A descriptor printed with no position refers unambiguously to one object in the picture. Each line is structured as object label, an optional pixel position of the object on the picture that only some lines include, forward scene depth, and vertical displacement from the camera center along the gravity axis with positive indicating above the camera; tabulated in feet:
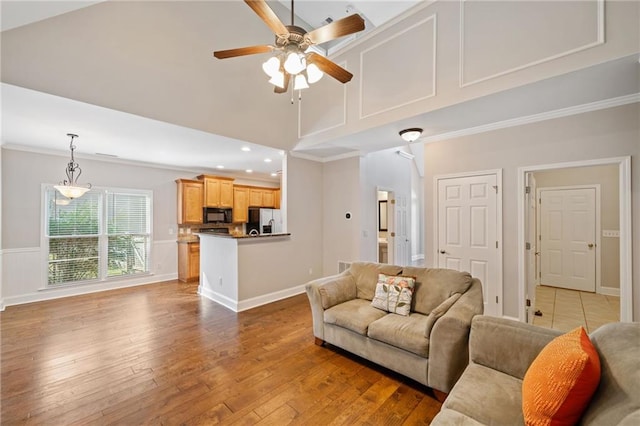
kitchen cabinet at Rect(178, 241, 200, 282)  19.04 -3.56
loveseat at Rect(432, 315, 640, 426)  3.21 -2.64
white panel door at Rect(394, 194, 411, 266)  20.49 -1.61
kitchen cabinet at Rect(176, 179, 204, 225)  20.02 +0.84
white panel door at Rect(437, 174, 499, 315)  11.63 -0.76
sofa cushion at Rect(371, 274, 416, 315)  8.51 -2.74
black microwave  21.30 -0.20
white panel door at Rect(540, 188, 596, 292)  15.75 -1.63
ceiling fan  6.38 +4.52
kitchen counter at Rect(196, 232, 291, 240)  13.14 -1.23
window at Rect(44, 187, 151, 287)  15.55 -1.42
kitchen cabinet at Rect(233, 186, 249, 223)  22.85 +0.76
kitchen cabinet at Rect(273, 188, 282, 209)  26.32 +1.48
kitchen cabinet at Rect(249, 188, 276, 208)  24.12 +1.45
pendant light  12.82 +1.99
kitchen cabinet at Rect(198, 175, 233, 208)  20.89 +1.76
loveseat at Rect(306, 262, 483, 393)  6.47 -3.24
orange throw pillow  3.45 -2.36
